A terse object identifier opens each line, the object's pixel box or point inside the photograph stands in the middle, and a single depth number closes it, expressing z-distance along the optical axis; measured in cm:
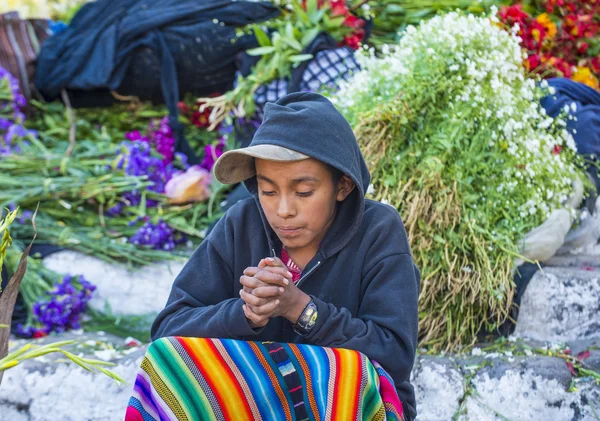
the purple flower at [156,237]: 404
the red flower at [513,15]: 413
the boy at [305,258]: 194
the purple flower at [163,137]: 479
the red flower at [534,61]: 402
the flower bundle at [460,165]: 310
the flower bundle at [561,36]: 412
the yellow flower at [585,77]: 420
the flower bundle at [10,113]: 446
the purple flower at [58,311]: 357
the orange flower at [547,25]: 423
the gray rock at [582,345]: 295
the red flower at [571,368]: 278
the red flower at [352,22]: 455
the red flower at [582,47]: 430
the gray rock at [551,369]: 273
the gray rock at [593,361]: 280
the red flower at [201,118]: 499
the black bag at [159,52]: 477
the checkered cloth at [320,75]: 416
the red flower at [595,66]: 434
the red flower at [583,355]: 287
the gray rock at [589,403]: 267
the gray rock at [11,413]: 296
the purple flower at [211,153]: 461
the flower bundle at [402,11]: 462
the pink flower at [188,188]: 433
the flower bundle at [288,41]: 431
